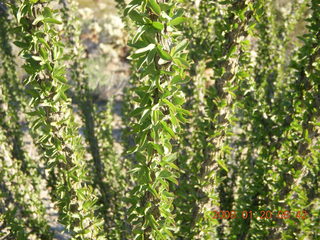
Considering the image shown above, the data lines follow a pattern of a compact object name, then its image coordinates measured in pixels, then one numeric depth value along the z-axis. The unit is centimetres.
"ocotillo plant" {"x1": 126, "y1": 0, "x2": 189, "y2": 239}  57
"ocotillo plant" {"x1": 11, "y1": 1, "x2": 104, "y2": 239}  61
